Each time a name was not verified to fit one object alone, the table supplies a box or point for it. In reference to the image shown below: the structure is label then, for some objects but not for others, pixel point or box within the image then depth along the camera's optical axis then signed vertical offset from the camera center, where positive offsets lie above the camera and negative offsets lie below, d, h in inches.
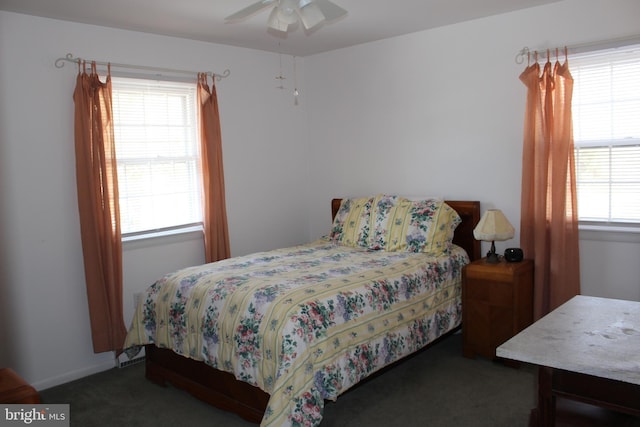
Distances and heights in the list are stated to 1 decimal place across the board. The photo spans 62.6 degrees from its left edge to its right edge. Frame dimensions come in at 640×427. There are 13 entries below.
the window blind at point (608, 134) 129.0 +7.4
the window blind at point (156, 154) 148.6 +8.4
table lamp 135.6 -15.8
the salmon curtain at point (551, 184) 132.0 -4.6
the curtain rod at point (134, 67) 134.2 +32.6
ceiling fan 100.1 +32.3
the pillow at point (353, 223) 158.2 -15.1
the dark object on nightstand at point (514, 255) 136.0 -22.5
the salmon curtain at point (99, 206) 134.5 -5.6
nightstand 129.8 -34.0
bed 98.7 -29.6
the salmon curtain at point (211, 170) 161.0 +3.2
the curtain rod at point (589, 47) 125.4 +29.4
